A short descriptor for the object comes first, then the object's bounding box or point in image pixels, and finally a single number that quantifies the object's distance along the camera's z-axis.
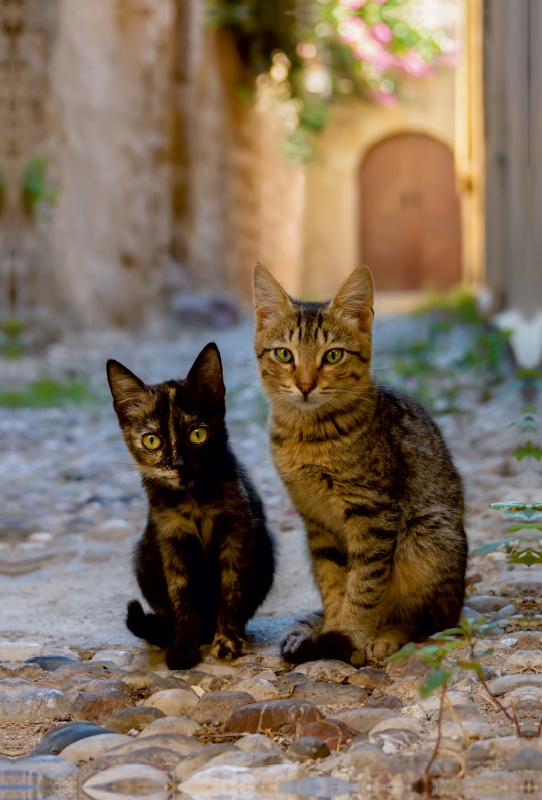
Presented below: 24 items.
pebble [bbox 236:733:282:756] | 2.02
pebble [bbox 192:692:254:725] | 2.23
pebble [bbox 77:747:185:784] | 1.95
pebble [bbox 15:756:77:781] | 1.96
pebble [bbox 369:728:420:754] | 1.99
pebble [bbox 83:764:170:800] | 1.87
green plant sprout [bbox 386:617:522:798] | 1.75
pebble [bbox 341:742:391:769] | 1.93
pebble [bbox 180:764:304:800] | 1.86
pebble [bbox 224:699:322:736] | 2.15
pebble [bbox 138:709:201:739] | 2.15
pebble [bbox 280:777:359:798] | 1.84
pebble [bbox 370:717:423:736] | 2.07
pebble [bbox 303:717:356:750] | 2.06
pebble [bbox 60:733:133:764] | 2.03
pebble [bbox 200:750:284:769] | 1.95
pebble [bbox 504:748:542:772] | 1.88
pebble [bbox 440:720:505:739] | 2.03
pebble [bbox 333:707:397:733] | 2.12
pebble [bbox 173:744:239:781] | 1.93
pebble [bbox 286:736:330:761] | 1.99
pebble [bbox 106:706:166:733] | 2.19
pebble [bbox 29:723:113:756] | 2.08
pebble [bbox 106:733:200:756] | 2.01
